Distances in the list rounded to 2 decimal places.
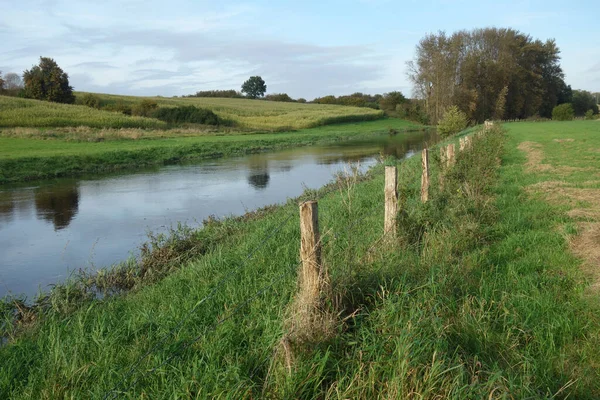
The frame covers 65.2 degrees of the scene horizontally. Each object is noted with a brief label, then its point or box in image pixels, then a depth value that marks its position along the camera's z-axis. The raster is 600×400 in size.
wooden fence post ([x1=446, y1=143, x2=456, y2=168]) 10.40
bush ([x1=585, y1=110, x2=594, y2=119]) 60.80
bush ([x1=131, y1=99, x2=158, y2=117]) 50.50
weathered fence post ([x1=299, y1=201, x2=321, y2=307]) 3.69
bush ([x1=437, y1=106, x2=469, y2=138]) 35.81
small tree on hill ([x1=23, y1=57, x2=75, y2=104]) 52.59
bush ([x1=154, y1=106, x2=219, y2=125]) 48.88
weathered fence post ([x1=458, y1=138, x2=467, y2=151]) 13.54
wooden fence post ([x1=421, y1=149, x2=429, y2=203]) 7.84
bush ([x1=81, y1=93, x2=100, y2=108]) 54.22
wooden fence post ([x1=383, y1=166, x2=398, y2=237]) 6.02
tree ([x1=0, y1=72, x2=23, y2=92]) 75.35
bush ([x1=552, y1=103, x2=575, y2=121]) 59.25
